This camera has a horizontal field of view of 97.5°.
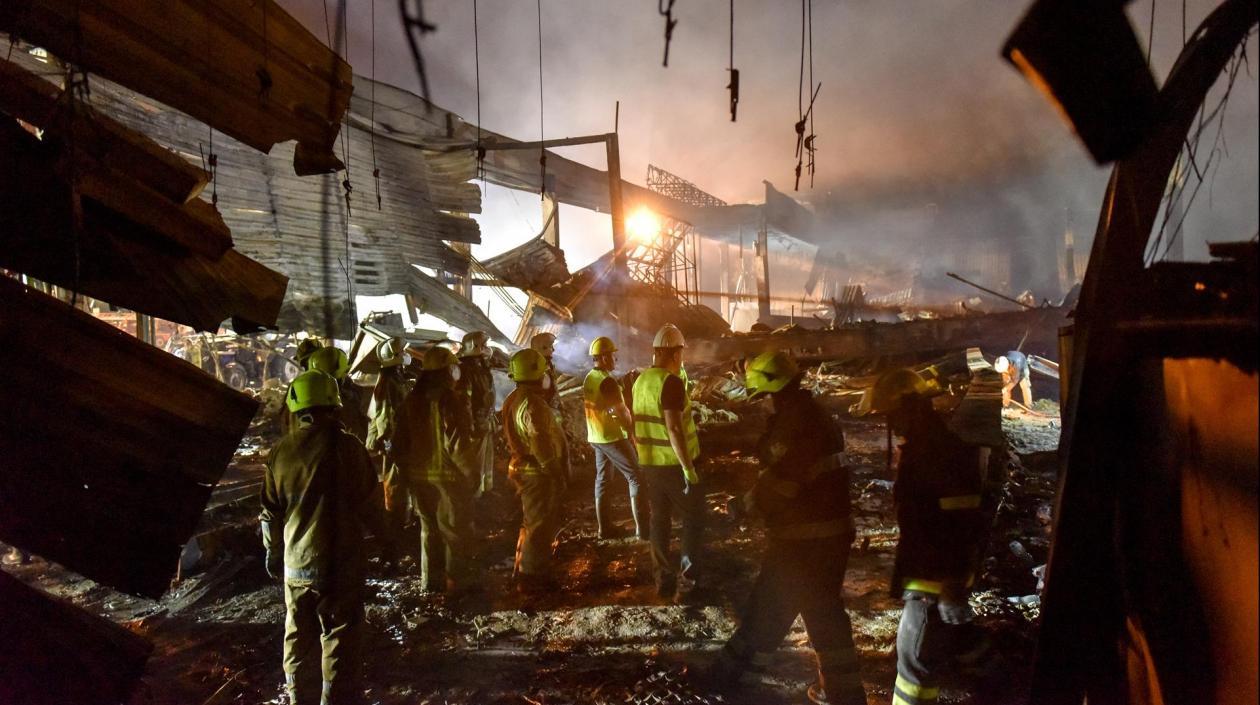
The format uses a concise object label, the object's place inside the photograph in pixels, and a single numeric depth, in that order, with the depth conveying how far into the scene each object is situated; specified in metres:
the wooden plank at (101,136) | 2.17
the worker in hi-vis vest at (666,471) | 4.81
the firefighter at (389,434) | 6.39
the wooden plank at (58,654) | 2.13
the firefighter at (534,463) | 5.25
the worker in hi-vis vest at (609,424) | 5.81
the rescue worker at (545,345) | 7.07
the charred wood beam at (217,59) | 2.30
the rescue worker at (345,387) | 5.19
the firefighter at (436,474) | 5.39
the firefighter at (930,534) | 2.89
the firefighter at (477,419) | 5.66
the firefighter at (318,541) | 3.32
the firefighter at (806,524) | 3.20
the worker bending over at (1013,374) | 12.72
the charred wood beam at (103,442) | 2.10
